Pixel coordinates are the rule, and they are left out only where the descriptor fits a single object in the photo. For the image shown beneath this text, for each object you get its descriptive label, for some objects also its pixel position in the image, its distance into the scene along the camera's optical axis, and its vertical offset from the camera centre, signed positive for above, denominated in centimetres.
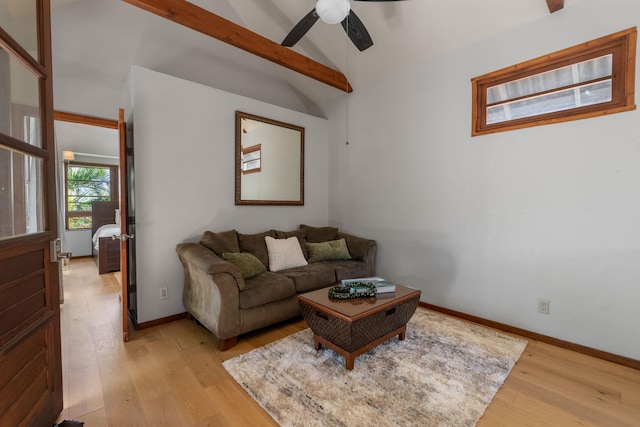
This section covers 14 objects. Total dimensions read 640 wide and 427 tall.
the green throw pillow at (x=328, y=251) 354 -58
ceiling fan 191 +146
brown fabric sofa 227 -73
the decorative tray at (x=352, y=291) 217 -68
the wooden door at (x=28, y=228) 114 -11
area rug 158 -118
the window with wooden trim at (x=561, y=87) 210 +104
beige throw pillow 318 -57
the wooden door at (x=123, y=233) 240 -24
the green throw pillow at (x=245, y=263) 264 -56
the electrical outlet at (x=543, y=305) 244 -88
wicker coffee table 192 -84
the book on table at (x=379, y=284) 228 -67
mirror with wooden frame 345 +61
